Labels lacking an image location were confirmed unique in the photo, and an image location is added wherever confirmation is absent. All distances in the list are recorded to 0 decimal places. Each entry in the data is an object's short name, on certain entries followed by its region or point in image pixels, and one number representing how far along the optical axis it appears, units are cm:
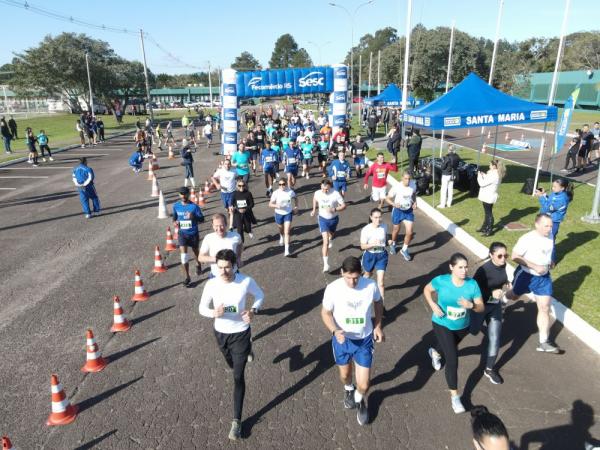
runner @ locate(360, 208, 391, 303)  649
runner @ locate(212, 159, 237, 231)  1061
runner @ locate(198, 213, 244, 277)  600
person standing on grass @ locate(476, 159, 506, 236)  952
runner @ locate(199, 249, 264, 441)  428
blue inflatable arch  2359
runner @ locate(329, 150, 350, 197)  1216
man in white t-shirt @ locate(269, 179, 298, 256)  885
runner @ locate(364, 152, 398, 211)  1134
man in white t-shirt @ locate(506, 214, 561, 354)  550
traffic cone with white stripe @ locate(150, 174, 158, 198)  1563
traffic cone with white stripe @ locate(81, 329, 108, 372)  547
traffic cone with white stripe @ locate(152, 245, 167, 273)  868
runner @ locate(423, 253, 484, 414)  448
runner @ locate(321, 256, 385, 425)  418
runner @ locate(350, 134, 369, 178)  1772
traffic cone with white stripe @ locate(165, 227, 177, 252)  1000
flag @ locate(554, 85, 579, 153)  1192
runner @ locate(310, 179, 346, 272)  825
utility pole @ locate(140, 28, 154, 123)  4444
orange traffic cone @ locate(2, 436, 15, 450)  362
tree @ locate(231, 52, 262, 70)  18155
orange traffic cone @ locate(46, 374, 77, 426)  460
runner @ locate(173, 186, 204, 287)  772
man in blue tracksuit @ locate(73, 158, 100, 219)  1234
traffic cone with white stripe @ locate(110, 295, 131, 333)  646
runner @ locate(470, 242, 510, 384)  489
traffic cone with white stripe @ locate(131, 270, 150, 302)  748
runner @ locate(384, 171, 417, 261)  868
